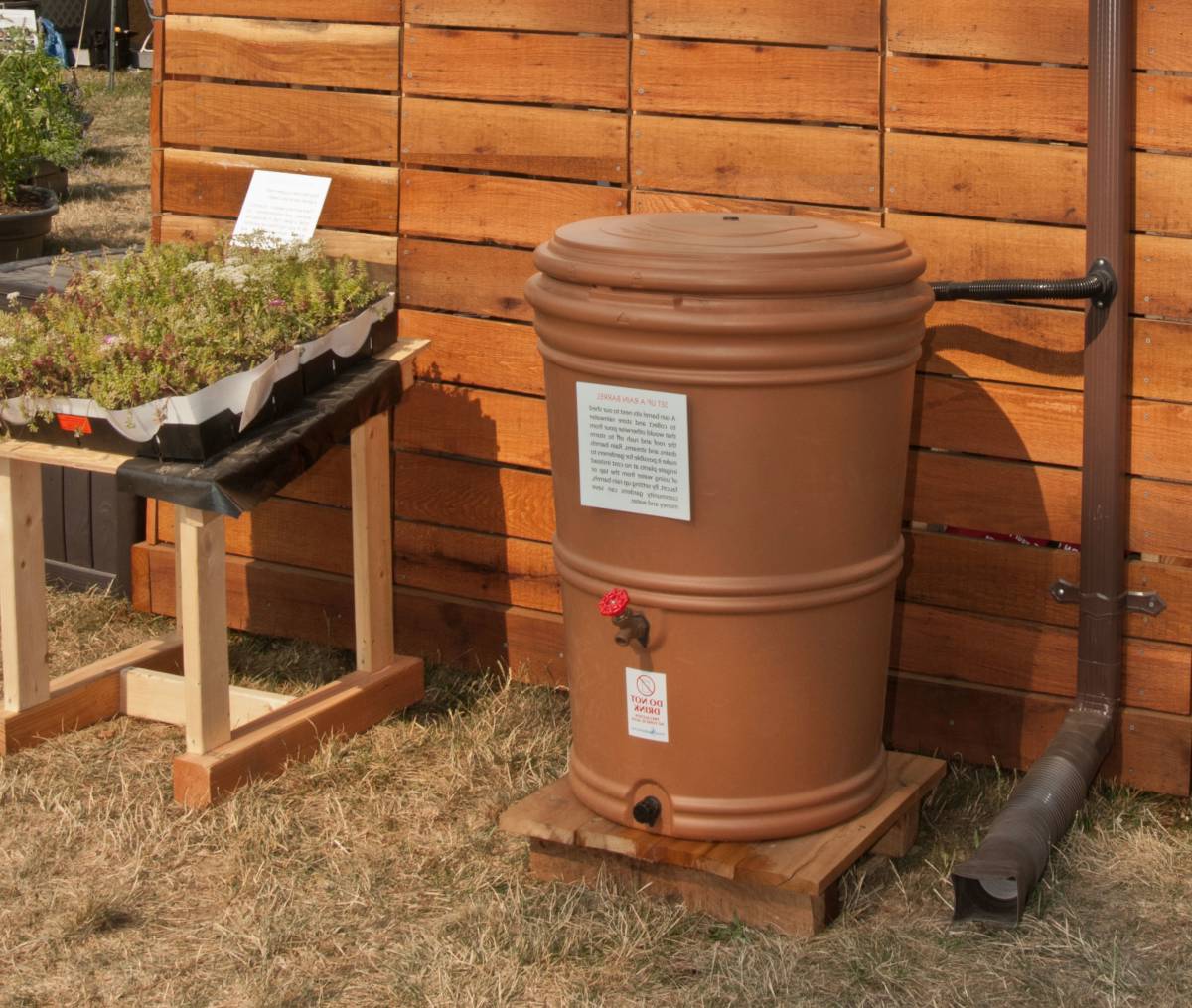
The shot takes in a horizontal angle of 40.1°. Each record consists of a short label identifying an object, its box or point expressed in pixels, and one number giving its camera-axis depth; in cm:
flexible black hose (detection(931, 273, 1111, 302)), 325
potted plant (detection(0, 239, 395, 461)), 330
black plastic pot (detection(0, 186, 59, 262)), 847
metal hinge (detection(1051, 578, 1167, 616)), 348
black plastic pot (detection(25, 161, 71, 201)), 1053
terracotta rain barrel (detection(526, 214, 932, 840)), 278
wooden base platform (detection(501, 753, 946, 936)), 296
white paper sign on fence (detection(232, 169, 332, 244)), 410
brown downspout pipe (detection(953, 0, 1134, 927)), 302
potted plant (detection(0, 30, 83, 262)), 862
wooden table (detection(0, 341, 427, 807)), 346
